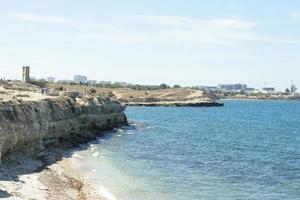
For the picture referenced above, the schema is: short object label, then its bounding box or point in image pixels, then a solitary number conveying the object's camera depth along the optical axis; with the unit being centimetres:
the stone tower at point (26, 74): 11338
